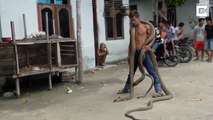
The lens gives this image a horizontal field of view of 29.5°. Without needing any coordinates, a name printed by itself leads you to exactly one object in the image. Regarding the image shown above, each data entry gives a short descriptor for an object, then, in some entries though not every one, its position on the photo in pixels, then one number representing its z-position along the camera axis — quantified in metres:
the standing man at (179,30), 15.79
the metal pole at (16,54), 8.89
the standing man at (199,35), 14.78
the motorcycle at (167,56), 13.70
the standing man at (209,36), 14.44
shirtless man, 8.45
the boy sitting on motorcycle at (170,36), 13.74
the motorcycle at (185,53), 14.34
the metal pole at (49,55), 9.79
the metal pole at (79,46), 10.70
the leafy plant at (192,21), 22.83
